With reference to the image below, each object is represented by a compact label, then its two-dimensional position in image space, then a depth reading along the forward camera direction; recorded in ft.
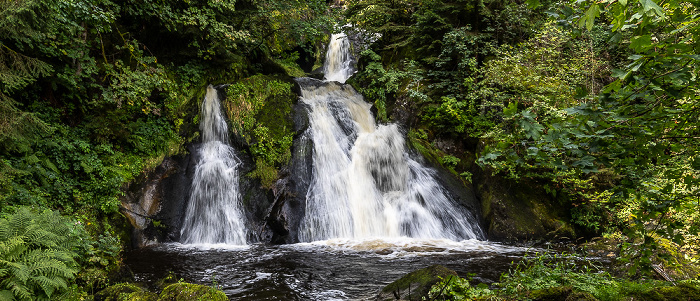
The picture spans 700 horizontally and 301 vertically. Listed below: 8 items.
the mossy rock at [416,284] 13.15
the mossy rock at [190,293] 13.15
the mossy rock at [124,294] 13.50
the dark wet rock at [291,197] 28.35
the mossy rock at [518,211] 28.60
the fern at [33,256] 11.23
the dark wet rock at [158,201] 26.61
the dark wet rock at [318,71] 63.22
